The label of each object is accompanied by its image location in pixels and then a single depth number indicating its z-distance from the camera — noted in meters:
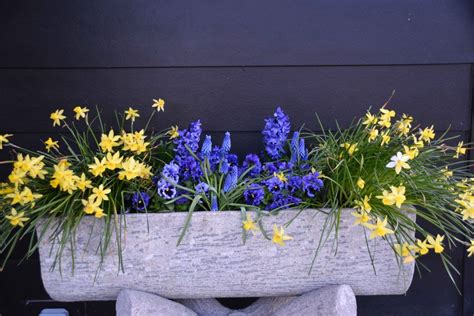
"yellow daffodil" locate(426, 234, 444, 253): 1.42
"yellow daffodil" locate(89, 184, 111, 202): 1.42
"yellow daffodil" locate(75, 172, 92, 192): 1.45
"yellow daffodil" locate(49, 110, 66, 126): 1.65
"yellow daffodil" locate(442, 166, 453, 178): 1.60
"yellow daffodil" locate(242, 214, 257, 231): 1.44
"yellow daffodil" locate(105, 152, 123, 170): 1.46
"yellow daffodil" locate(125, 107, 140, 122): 1.73
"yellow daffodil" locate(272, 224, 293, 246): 1.41
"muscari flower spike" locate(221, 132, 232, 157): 1.71
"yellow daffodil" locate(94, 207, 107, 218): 1.41
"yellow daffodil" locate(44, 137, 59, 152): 1.66
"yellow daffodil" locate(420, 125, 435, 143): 1.67
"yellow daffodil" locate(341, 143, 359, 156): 1.58
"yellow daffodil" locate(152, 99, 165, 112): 1.72
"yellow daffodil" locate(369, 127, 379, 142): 1.60
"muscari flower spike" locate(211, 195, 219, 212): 1.55
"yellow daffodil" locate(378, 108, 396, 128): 1.65
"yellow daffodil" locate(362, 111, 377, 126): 1.65
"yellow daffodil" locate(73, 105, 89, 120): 1.65
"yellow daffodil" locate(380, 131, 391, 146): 1.59
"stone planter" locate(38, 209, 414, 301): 1.52
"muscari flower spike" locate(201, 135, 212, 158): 1.66
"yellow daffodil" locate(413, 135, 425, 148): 1.62
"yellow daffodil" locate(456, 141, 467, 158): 1.69
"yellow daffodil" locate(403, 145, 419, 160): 1.48
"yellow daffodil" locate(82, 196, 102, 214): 1.41
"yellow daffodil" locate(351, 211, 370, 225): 1.43
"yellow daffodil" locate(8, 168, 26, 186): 1.45
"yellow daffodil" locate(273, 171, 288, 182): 1.56
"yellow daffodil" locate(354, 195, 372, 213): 1.46
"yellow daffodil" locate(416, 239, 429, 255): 1.42
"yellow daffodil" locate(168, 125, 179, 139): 1.69
